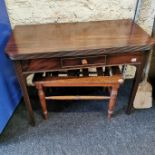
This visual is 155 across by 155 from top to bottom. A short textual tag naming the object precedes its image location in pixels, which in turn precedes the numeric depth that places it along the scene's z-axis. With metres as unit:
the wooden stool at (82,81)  1.27
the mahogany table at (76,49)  1.08
